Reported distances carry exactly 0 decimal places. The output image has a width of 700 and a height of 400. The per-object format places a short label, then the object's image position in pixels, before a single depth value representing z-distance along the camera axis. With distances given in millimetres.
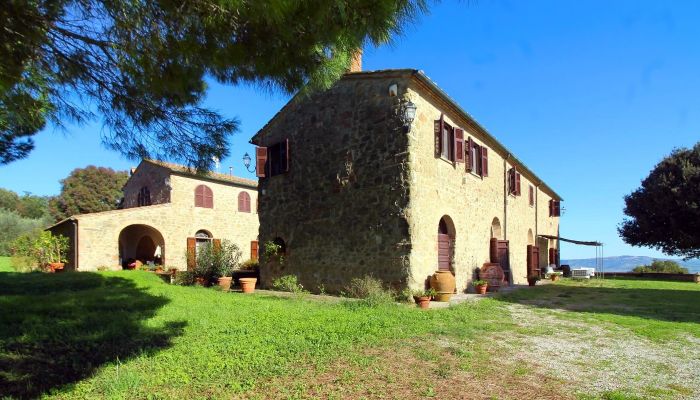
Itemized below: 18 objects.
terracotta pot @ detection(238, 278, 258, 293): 11883
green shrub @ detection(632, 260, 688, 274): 24805
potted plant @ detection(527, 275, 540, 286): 15641
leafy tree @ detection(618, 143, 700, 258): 21906
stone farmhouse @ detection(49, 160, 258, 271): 19125
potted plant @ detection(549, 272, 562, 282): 19203
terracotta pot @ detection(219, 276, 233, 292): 12430
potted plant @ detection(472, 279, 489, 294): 11828
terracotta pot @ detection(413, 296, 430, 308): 8734
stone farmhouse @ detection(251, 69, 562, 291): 10133
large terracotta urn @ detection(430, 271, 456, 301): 9802
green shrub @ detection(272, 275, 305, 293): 11625
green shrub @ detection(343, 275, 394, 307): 8641
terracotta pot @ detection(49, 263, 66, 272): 18125
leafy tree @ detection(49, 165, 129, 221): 32062
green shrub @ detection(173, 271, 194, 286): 13297
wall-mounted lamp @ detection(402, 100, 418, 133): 9883
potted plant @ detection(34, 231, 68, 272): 18062
